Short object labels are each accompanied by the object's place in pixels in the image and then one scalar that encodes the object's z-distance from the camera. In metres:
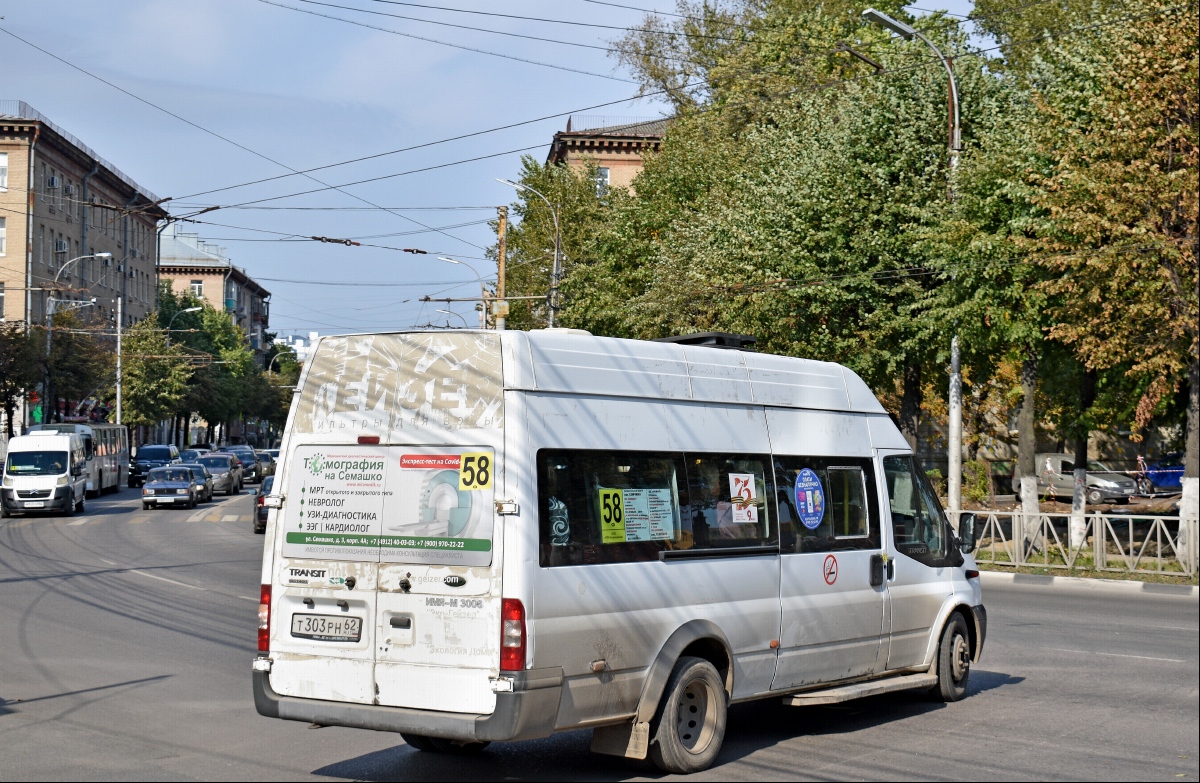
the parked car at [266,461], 69.81
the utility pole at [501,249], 34.22
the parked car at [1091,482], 45.93
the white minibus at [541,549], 6.83
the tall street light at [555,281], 40.99
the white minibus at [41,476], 38.84
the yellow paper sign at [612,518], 7.30
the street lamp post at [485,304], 43.56
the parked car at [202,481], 45.97
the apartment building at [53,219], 64.75
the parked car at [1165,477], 48.78
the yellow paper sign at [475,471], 6.99
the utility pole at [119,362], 63.40
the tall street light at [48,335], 54.49
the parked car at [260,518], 31.36
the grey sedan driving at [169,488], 42.44
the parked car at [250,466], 68.79
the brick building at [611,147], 69.75
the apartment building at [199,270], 124.75
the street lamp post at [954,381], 22.97
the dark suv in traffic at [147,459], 60.16
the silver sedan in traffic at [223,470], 54.22
